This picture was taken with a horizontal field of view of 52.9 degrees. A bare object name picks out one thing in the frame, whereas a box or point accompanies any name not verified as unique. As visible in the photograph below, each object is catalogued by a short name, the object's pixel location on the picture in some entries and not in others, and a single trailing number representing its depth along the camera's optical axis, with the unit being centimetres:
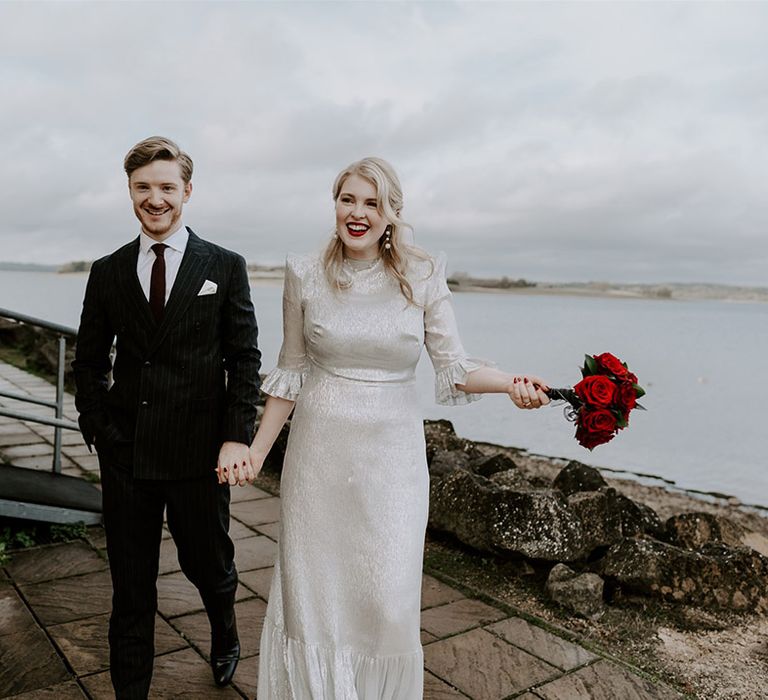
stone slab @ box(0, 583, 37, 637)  318
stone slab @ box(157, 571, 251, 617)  344
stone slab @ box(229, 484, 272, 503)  516
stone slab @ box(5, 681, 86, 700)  269
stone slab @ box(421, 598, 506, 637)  337
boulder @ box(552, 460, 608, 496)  513
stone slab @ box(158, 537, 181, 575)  389
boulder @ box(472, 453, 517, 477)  538
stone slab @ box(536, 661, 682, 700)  285
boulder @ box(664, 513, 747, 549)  448
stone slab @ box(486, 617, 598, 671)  311
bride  227
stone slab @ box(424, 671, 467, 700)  281
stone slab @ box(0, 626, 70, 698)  277
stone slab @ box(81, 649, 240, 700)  275
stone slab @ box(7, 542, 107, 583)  373
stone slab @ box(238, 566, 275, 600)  369
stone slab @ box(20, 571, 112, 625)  332
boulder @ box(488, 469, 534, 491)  478
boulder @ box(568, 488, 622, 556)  416
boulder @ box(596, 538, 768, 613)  371
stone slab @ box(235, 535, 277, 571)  403
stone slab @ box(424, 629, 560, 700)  289
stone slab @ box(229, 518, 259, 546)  446
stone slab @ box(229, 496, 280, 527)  475
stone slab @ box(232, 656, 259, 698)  279
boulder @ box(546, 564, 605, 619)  358
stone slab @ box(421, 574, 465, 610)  365
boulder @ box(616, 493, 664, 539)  455
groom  242
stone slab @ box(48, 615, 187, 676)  294
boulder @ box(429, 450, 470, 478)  529
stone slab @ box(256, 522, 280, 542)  449
